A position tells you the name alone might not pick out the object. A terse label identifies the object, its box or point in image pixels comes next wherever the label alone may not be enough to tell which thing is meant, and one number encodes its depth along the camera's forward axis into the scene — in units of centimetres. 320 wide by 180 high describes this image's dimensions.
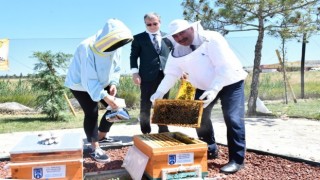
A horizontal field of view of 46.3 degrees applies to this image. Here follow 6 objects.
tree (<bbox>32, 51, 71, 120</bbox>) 916
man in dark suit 554
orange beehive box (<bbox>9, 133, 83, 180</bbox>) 312
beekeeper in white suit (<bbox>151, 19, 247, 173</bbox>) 400
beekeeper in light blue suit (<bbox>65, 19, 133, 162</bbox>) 383
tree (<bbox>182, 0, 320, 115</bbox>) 888
